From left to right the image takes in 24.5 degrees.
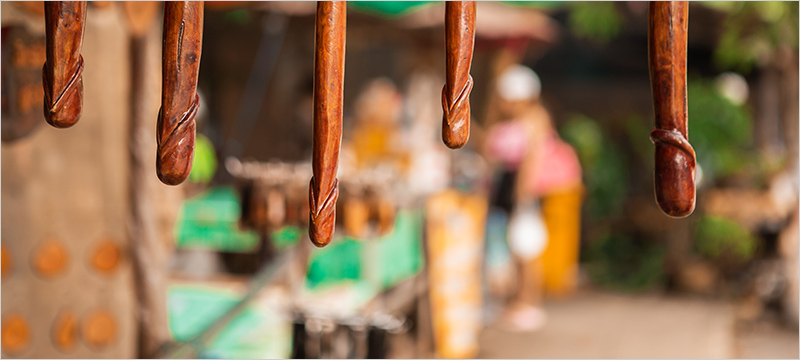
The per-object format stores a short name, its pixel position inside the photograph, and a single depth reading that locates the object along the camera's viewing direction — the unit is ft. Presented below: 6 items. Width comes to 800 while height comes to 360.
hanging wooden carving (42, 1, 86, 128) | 4.02
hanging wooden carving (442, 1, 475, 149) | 3.97
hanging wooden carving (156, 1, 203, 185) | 4.00
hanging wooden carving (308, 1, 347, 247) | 4.03
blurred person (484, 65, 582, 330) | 24.49
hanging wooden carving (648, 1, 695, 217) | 3.98
